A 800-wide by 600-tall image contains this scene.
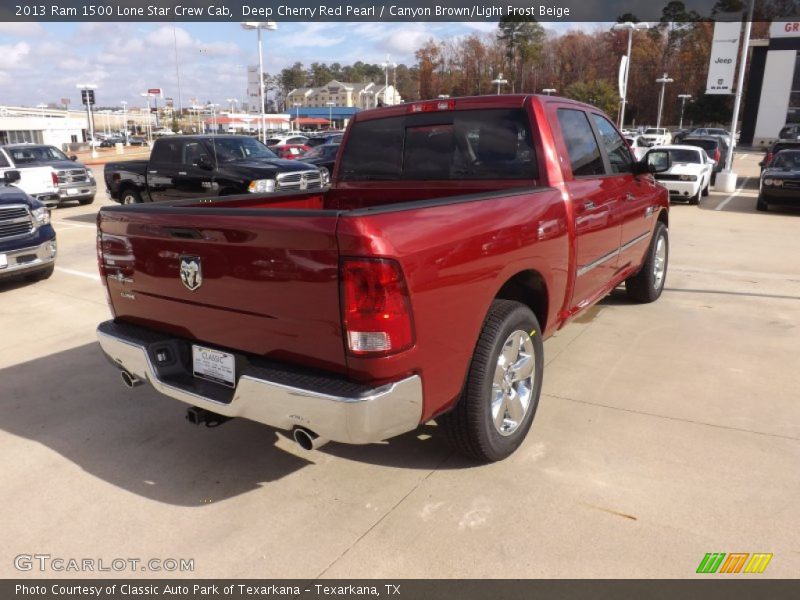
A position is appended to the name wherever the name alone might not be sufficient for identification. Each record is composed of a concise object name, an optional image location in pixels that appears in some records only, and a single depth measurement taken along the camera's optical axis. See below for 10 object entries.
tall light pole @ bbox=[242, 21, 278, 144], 26.33
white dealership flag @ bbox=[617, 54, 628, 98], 26.50
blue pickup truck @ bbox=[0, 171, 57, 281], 6.93
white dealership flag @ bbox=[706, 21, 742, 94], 20.81
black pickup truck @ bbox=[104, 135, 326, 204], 10.77
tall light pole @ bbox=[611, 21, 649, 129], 27.95
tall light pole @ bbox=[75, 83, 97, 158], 54.25
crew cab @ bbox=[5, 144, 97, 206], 15.45
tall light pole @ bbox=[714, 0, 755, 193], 18.38
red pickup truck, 2.41
